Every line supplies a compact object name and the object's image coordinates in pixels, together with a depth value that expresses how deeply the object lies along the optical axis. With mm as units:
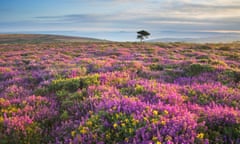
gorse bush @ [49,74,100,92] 8641
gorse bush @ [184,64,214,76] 11539
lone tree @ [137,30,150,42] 93000
